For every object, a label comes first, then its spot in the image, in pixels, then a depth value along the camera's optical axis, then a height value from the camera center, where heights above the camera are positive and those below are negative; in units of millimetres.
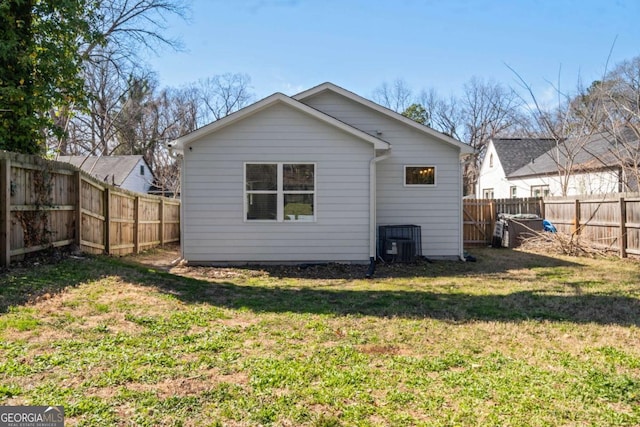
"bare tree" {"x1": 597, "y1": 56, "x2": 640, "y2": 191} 14977 +3999
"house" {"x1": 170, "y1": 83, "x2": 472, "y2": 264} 9555 +463
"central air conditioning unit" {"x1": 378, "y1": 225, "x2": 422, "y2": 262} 10148 -764
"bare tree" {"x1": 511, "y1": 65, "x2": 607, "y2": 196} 16800 +3908
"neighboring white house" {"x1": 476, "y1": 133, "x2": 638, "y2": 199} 17328 +2092
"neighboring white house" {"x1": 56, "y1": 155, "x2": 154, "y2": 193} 26328 +2787
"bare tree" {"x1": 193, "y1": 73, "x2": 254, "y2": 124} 37250 +10603
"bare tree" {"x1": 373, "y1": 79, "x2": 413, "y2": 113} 40375 +11248
